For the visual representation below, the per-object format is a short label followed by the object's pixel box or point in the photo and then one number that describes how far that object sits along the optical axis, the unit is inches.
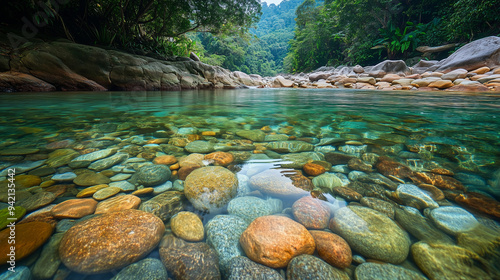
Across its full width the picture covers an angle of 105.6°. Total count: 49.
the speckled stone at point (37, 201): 32.2
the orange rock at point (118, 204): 32.9
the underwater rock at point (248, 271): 23.0
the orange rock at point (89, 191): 36.9
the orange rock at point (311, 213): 30.8
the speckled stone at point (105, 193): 36.4
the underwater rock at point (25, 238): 23.4
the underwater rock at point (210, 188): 35.5
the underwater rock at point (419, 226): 27.2
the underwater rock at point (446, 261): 22.1
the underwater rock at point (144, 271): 22.0
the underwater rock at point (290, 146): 58.6
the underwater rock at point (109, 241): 22.8
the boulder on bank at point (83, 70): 193.2
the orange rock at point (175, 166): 48.3
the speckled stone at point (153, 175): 41.8
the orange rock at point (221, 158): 50.7
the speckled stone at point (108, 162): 47.2
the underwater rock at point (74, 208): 30.9
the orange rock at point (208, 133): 75.2
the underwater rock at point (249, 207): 33.2
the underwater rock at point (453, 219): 28.5
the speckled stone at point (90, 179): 40.7
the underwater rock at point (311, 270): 22.8
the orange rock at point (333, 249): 25.1
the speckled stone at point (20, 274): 20.8
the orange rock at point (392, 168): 44.4
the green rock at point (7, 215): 28.0
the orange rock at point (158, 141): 64.9
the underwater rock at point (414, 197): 34.3
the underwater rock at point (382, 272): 22.9
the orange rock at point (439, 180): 39.1
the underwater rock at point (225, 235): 26.1
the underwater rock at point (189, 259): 22.8
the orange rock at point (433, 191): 36.0
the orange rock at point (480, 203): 32.1
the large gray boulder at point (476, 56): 375.9
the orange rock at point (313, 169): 45.4
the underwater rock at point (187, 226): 28.3
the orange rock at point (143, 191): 38.1
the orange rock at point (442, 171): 43.9
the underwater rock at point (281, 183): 38.4
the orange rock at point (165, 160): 50.3
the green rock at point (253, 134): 69.7
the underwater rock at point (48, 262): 21.6
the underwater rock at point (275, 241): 25.2
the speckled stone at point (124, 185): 39.3
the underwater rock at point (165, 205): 32.6
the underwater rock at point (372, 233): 26.2
